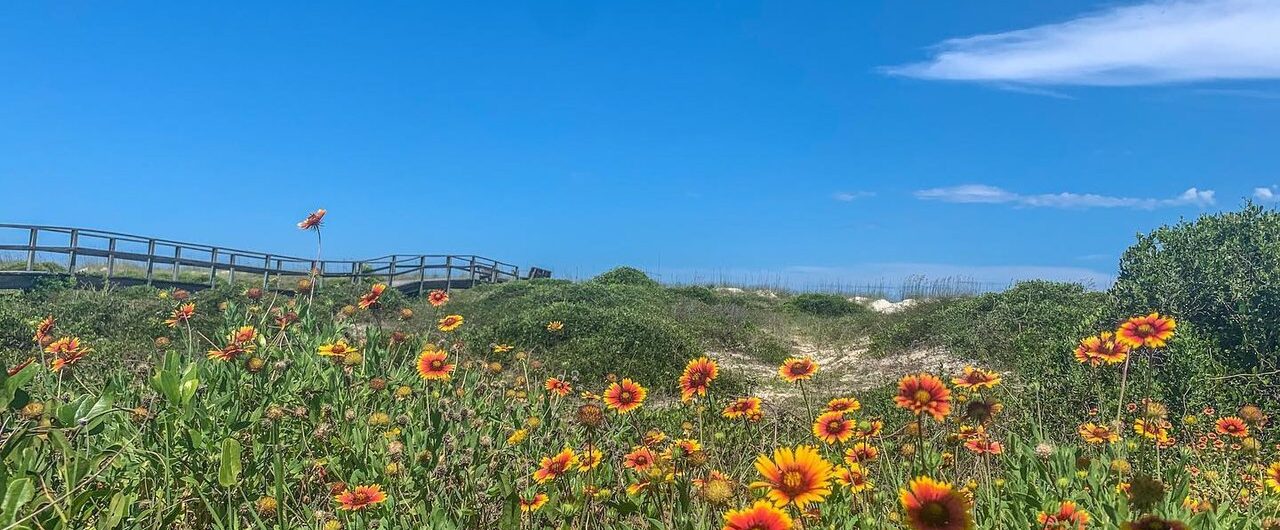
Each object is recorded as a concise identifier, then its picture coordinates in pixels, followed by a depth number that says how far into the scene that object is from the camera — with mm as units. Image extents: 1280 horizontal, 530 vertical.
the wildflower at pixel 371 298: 4043
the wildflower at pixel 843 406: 2601
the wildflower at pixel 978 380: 2398
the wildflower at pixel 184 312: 4094
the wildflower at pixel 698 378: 2480
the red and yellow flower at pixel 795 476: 1617
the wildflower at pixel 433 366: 3113
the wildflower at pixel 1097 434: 2783
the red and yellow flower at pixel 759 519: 1498
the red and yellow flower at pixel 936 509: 1437
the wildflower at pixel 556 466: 2357
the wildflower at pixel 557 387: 3271
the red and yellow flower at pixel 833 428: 2336
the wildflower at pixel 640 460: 2369
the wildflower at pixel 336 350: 3240
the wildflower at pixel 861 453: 2379
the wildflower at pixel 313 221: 4391
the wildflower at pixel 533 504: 2355
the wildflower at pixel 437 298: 4594
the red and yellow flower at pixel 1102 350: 2533
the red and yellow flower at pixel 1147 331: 2414
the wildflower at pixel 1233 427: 2866
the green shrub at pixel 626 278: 24234
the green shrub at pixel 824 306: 20844
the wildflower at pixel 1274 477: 2457
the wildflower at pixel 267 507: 2352
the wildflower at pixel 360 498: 2213
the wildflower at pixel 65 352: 3297
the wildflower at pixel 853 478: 2145
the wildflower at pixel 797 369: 2496
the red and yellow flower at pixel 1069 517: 1730
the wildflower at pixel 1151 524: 1310
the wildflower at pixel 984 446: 2398
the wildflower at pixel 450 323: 3974
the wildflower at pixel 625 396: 2729
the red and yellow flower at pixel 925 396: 2000
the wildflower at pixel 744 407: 2693
